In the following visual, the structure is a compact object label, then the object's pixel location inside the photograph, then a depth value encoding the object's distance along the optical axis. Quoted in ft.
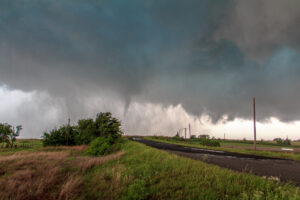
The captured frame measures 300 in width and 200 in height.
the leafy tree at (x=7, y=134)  127.09
